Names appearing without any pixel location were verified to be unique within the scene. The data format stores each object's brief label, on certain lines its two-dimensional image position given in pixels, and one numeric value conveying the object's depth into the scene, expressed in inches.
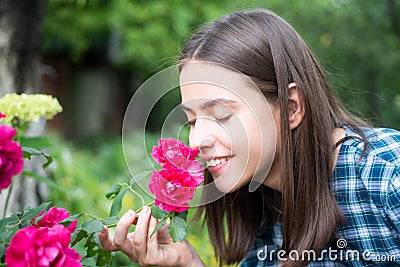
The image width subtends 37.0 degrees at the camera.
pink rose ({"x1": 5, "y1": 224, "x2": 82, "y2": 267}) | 34.0
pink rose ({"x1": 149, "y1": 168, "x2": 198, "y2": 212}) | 45.1
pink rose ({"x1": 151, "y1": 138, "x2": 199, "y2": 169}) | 46.1
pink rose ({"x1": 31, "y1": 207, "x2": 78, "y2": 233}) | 41.8
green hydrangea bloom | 56.2
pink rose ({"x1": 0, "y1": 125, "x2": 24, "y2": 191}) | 34.3
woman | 52.9
